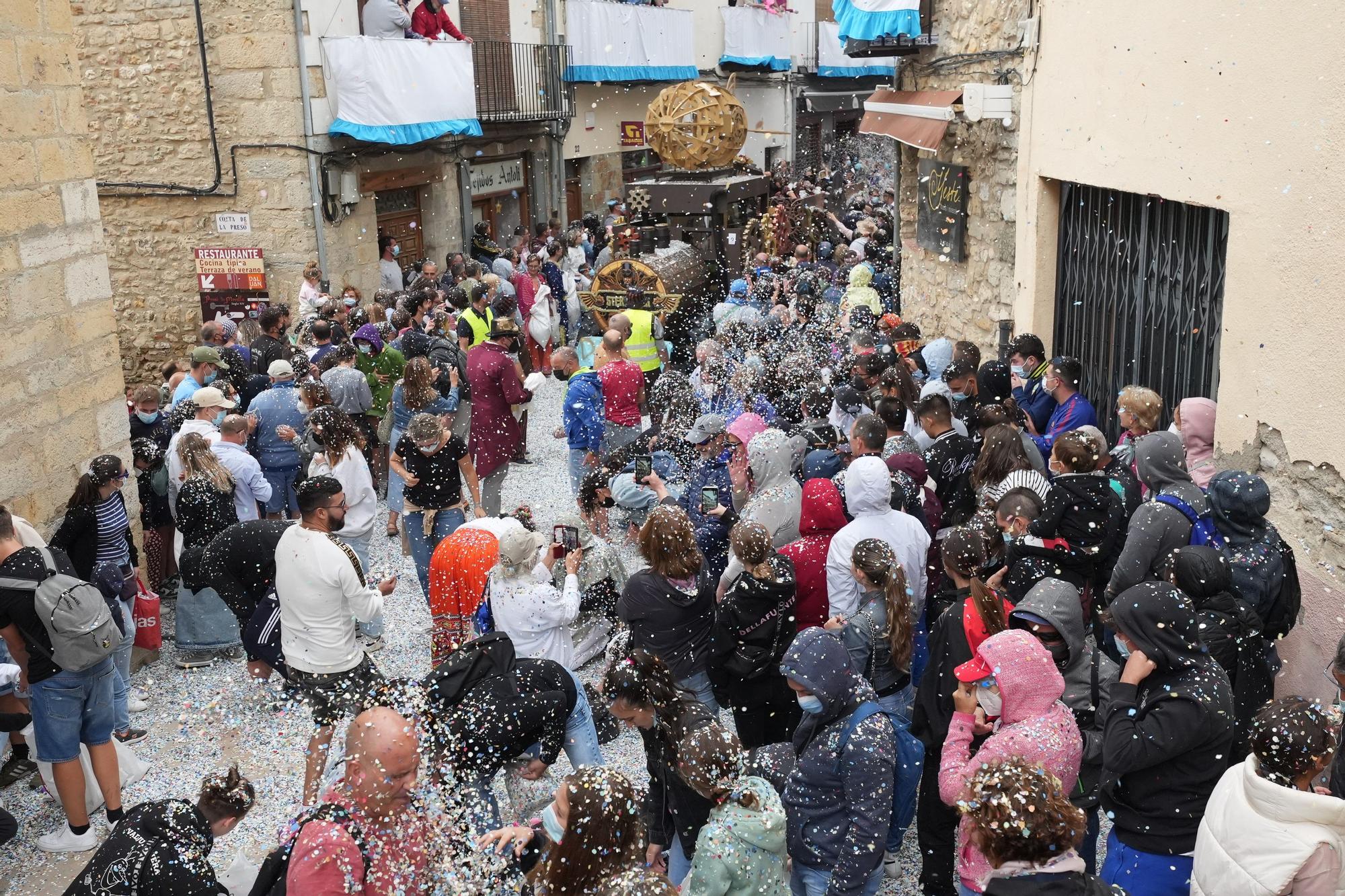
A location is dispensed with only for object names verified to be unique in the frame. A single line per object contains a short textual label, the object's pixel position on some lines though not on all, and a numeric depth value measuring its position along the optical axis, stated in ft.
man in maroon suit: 26.18
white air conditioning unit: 25.16
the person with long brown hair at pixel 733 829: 10.40
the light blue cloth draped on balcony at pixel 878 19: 28.25
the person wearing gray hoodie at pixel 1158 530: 13.89
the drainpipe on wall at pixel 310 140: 38.40
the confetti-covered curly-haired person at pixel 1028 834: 8.72
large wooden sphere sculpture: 38.27
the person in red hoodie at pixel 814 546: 15.34
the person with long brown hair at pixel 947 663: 12.53
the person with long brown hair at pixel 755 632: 14.12
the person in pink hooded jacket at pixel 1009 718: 10.75
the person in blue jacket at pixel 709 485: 18.25
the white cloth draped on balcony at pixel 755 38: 78.87
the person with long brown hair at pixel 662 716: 11.76
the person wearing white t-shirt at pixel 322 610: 15.14
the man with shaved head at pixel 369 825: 10.03
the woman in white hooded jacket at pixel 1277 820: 9.04
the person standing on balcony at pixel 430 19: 45.39
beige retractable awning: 27.04
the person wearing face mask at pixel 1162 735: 10.46
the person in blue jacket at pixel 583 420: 24.80
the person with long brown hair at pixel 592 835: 9.70
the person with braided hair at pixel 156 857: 10.16
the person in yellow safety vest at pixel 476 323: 29.27
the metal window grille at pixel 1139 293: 18.54
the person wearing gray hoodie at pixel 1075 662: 11.93
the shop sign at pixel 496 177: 54.80
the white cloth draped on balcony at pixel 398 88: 40.14
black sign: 28.55
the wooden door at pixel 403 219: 47.60
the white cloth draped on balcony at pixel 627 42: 60.75
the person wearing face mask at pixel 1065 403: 19.24
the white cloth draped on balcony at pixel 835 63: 91.09
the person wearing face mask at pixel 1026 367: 21.49
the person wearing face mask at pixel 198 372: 24.58
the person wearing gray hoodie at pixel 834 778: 11.34
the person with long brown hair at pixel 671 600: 14.35
